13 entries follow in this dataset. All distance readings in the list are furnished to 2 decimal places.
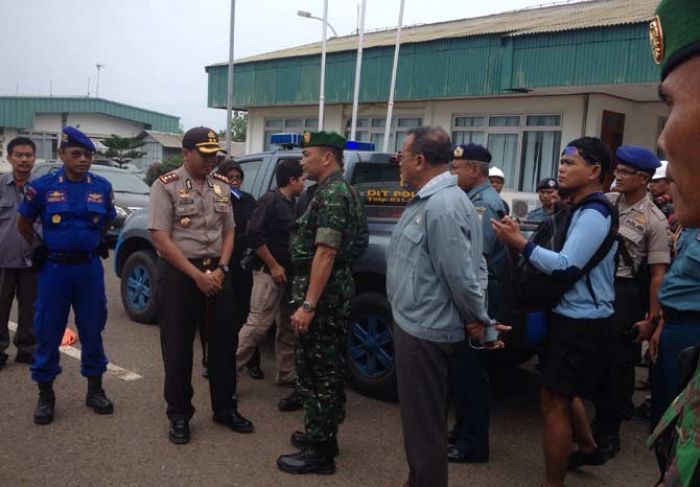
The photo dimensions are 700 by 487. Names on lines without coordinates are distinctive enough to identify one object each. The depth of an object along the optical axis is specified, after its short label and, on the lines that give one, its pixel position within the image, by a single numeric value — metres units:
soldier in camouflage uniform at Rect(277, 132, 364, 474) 3.61
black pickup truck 4.82
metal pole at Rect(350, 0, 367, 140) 13.96
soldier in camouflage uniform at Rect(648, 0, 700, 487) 1.01
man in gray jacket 2.86
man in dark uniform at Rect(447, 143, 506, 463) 3.86
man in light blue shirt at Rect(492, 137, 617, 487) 3.10
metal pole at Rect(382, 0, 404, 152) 13.72
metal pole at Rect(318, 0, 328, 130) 15.06
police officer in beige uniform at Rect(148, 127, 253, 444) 3.98
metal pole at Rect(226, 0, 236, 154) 17.14
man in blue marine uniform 4.27
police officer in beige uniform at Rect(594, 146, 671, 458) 3.89
